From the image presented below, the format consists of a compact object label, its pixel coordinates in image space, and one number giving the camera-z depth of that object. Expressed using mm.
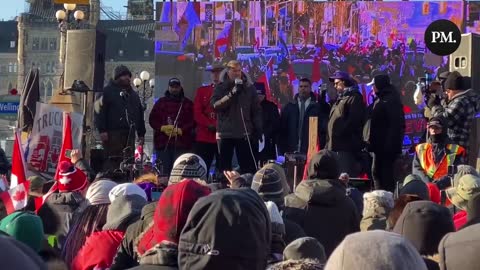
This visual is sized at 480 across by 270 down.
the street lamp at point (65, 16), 30205
